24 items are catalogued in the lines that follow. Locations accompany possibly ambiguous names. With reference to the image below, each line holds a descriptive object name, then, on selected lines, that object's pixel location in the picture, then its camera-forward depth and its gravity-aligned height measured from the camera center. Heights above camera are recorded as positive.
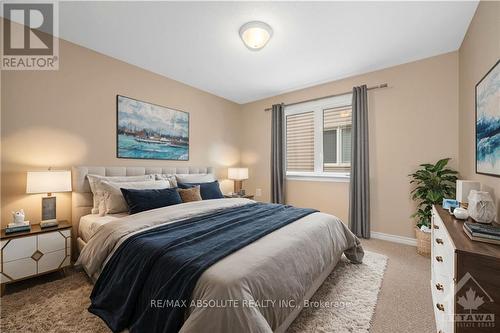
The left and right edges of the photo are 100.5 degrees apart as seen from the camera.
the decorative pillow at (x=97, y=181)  2.44 -0.19
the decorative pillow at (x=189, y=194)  2.80 -0.39
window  3.68 +0.53
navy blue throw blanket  1.14 -0.64
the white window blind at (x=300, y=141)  4.06 +0.50
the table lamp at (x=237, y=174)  4.30 -0.16
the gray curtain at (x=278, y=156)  4.24 +0.21
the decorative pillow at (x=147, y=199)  2.28 -0.38
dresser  0.97 -0.59
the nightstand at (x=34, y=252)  1.84 -0.82
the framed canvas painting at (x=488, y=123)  1.54 +0.35
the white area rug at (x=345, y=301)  1.51 -1.15
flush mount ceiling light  2.19 +1.43
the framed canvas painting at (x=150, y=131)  2.99 +0.55
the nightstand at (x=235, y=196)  3.99 -0.58
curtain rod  3.17 +1.24
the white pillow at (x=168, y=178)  3.08 -0.18
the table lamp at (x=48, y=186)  2.04 -0.20
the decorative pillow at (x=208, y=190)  3.07 -0.36
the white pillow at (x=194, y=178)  3.24 -0.20
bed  1.00 -0.65
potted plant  2.60 -0.30
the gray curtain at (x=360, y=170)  3.27 -0.06
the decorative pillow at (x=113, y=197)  2.35 -0.35
